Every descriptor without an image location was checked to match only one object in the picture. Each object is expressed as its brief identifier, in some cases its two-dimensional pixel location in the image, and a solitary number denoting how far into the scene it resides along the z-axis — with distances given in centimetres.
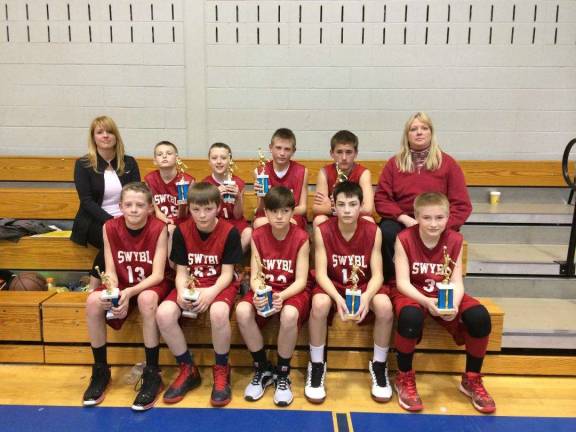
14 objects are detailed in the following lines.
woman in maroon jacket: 281
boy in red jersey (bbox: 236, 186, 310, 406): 233
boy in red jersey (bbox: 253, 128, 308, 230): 295
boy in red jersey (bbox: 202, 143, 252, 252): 282
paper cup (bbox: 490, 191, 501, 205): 429
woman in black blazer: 292
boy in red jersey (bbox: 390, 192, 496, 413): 228
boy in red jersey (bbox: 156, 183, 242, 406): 234
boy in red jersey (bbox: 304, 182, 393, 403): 236
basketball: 297
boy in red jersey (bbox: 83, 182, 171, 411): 236
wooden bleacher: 259
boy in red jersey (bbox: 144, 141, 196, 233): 300
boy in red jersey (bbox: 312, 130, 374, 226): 292
